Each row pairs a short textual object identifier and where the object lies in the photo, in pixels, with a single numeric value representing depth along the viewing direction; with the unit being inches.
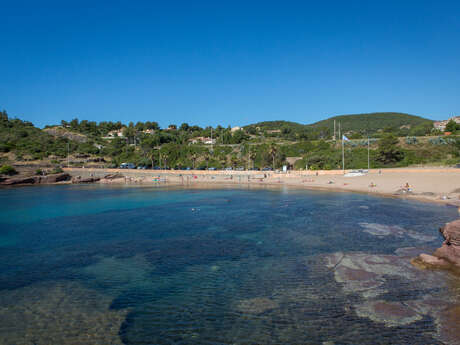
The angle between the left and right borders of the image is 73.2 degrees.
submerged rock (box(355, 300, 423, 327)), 339.9
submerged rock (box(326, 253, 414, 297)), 426.3
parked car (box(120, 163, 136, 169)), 3562.7
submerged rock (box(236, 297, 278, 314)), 375.9
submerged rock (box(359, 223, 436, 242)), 674.8
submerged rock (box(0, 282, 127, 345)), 323.0
